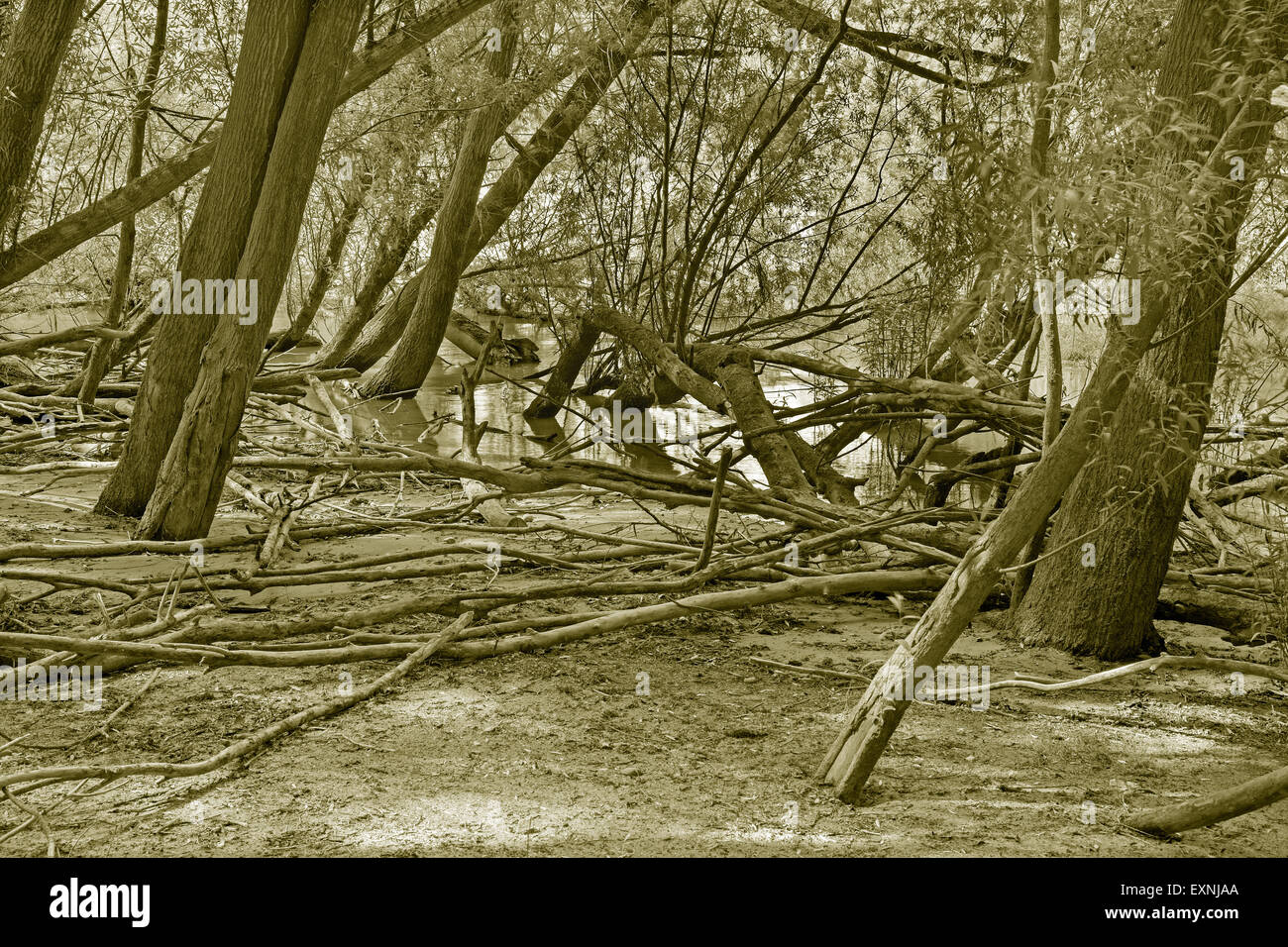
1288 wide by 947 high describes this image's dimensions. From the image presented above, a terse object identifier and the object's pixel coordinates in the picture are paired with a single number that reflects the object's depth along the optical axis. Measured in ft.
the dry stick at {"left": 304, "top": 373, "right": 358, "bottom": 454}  22.42
